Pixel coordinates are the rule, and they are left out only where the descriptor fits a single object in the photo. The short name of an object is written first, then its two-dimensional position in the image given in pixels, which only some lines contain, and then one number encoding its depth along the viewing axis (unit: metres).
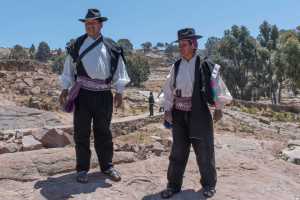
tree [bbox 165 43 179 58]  100.38
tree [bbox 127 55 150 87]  48.56
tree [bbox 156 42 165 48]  134.00
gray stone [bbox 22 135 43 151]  7.60
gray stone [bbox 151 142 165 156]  7.36
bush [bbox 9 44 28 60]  65.57
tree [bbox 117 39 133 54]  102.28
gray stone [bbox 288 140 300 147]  9.93
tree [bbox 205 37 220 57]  106.31
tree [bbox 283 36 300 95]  30.70
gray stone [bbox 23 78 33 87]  21.65
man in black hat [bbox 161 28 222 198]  4.44
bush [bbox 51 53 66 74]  55.66
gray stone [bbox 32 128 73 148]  7.97
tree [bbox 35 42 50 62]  78.81
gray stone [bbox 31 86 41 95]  20.68
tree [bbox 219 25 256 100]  40.94
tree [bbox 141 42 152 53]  121.19
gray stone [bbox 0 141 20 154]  7.25
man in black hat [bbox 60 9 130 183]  4.68
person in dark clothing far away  18.96
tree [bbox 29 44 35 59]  81.55
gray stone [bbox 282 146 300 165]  7.78
